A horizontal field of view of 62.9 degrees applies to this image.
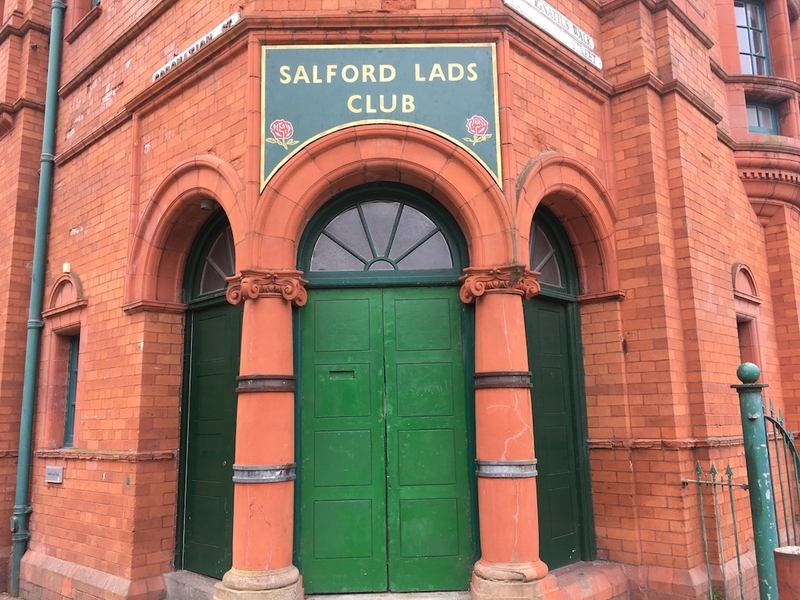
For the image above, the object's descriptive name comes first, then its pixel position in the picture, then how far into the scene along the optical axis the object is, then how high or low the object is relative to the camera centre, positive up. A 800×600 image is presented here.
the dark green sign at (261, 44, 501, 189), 5.55 +2.80
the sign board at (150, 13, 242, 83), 5.92 +3.60
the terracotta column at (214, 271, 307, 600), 4.97 -0.16
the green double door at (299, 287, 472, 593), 5.45 -0.17
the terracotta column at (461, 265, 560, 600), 5.01 -0.18
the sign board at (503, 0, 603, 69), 6.07 +3.77
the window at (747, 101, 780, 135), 8.87 +4.00
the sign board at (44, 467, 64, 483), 7.38 -0.50
